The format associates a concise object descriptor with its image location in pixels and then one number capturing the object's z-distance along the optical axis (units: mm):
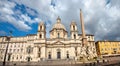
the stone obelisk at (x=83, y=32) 16683
